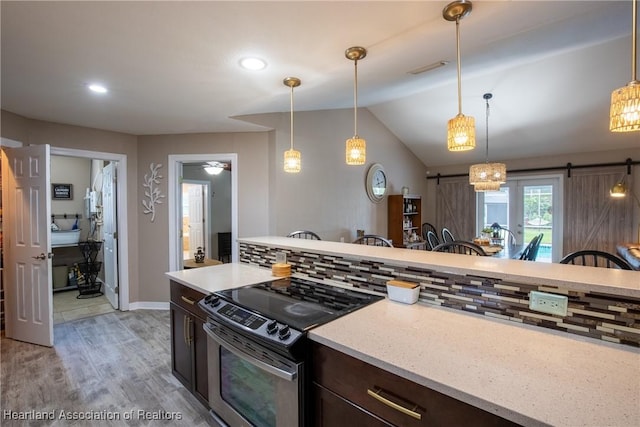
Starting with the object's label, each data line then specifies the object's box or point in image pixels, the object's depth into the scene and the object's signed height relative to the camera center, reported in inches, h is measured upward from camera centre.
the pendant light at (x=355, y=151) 96.6 +18.1
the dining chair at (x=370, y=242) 176.8 -20.9
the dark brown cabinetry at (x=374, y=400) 35.5 -25.1
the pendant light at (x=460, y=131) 68.5 +18.1
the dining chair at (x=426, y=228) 268.9 -18.2
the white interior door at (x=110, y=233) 160.7 -13.0
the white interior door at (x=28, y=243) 119.9 -13.5
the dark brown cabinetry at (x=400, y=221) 225.0 -9.8
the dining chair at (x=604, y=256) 67.6 -11.8
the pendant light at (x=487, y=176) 168.4 +17.9
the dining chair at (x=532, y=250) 148.6 -21.7
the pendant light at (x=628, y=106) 48.8 +16.7
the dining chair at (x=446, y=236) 205.5 -19.5
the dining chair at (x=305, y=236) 156.3 -14.7
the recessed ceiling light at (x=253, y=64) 86.0 +41.9
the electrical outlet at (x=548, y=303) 47.4 -15.1
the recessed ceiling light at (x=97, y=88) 99.3 +40.3
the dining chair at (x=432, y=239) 219.7 -22.5
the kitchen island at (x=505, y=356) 31.7 -20.0
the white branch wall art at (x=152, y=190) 161.2 +10.1
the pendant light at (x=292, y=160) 106.2 +16.9
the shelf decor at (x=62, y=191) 207.6 +12.4
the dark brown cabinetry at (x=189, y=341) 77.7 -35.9
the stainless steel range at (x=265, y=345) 50.0 -24.9
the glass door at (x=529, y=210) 225.9 -2.0
